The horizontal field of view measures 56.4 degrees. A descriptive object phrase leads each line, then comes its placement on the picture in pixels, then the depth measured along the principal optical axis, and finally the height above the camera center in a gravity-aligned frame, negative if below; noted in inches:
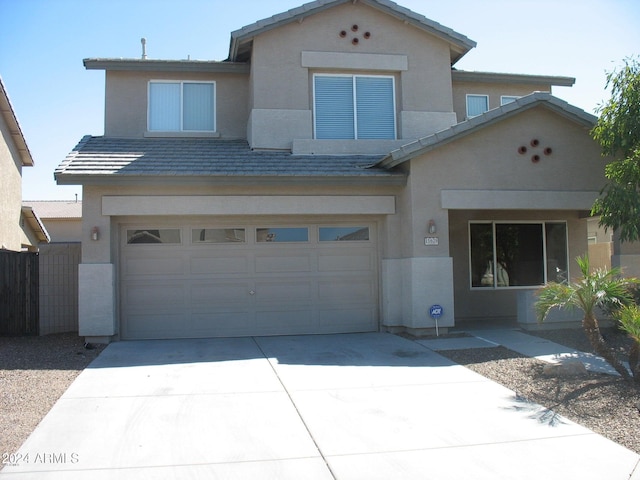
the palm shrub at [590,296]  306.3 -23.7
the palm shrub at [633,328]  279.1 -37.0
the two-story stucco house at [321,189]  450.6 +51.5
